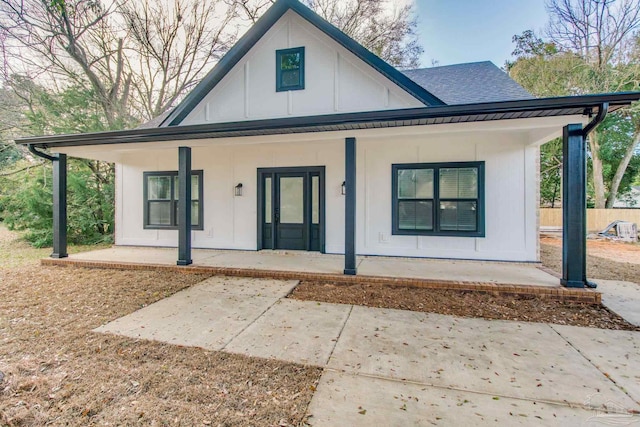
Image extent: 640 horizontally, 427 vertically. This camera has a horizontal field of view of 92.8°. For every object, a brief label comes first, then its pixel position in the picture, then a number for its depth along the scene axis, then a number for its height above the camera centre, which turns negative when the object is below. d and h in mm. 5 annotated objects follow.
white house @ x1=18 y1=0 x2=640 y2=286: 6062 +1251
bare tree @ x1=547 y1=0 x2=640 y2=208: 14492 +8753
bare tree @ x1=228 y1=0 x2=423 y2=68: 14227 +9148
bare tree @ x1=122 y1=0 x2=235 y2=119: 13186 +7706
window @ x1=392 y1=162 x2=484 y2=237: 6414 +305
